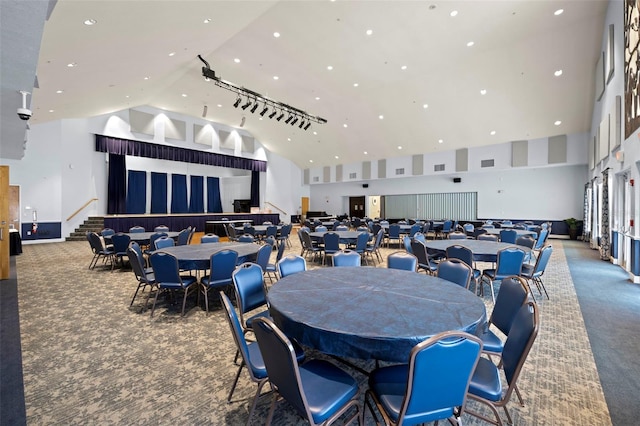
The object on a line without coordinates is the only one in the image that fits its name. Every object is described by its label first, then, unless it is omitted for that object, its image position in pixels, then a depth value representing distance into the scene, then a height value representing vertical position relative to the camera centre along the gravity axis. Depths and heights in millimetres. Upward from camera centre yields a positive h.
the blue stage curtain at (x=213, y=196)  20156 +1020
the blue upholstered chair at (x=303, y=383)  1488 -1017
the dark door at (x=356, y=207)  20844 +360
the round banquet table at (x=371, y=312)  1704 -672
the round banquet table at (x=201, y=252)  4227 -651
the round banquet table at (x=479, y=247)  4668 -592
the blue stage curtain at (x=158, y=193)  17609 +1039
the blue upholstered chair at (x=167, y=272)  4023 -829
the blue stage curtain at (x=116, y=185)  14227 +1207
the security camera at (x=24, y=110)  4344 +1458
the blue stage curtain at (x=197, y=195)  19234 +1008
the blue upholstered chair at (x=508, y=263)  4430 -732
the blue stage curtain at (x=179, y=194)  18438 +1036
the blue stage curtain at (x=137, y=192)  16484 +1021
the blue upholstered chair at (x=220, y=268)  4125 -797
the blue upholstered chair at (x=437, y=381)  1412 -822
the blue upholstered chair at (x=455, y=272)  3152 -636
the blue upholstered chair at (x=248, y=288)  2836 -757
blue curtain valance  13883 +3027
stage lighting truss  9796 +4523
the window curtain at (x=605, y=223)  8258 -265
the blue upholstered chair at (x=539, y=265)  4469 -775
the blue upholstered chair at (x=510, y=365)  1674 -912
